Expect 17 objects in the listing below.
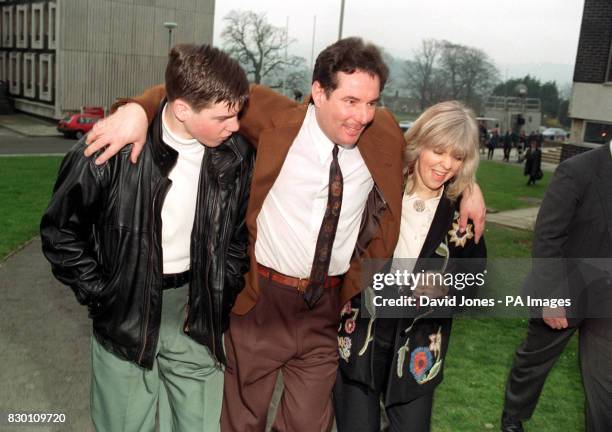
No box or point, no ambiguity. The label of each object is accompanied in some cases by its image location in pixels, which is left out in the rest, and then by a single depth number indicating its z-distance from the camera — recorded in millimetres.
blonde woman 3242
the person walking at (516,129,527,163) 40156
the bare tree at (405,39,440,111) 60719
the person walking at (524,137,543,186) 23670
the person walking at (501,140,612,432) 3461
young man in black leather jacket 2857
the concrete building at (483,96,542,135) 62369
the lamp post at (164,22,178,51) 29062
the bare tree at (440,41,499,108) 63312
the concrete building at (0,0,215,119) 40906
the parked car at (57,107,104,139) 33553
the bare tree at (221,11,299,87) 40250
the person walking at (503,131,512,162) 38375
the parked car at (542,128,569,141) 67062
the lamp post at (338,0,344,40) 18191
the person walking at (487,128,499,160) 39500
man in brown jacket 3164
